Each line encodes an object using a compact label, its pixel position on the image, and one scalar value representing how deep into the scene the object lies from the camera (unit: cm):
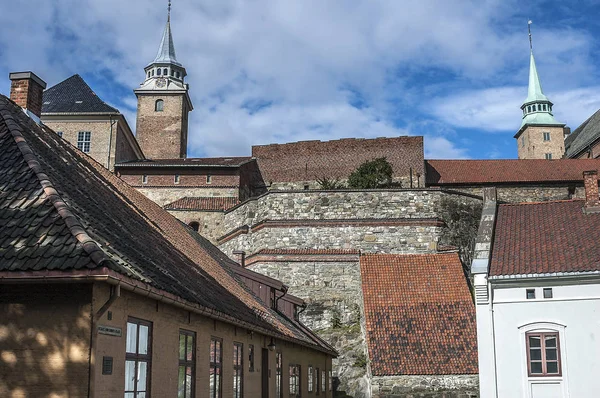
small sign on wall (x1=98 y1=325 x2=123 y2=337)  822
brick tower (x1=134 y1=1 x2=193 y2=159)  6025
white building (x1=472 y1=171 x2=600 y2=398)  1814
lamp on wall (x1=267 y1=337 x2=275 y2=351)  1748
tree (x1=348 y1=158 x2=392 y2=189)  4434
